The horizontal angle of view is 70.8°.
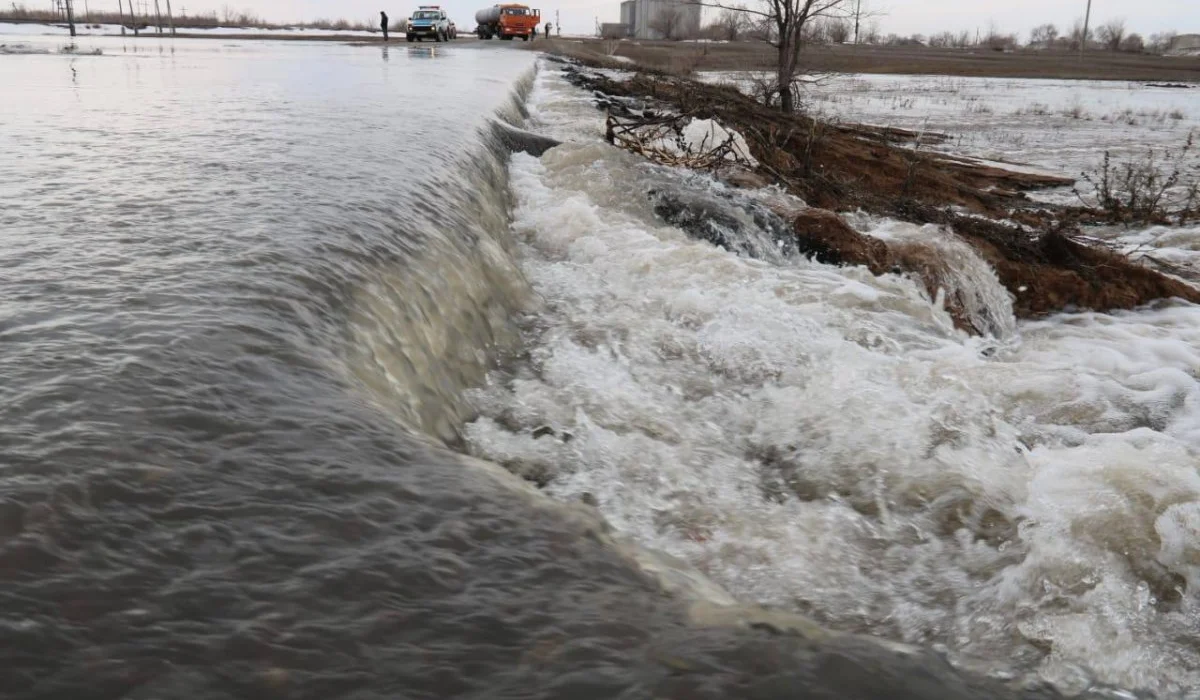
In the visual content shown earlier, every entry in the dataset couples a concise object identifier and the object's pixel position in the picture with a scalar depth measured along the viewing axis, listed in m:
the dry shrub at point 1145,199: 11.41
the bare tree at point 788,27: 18.58
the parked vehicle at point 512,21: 58.19
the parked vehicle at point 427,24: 45.41
